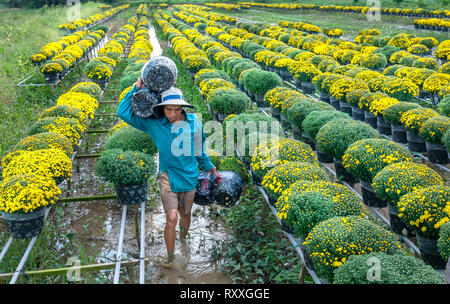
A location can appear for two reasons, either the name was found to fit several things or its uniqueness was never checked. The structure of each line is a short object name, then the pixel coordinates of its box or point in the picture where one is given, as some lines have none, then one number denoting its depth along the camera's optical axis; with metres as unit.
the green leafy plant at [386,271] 2.69
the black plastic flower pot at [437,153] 6.34
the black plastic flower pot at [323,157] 6.68
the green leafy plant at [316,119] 6.45
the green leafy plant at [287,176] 4.42
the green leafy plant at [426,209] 3.64
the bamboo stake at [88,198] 5.29
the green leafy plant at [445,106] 7.21
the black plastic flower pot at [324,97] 10.24
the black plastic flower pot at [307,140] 7.50
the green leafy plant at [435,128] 5.96
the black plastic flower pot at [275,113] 9.19
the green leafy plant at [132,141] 5.35
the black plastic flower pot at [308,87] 11.29
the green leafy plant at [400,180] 4.16
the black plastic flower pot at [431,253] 3.88
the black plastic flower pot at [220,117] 8.46
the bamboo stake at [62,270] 3.98
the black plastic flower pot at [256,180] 5.44
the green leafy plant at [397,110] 6.95
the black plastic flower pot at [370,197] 5.19
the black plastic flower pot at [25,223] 4.12
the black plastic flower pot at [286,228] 4.40
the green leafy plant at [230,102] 7.98
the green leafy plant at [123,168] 4.77
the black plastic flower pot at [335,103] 9.76
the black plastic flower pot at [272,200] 4.89
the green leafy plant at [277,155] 5.03
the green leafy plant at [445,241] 3.26
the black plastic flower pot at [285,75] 13.06
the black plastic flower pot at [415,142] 6.86
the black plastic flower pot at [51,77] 11.28
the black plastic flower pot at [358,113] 8.59
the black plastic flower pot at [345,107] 9.17
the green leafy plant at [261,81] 9.88
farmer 4.28
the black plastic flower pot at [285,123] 8.74
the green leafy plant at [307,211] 3.67
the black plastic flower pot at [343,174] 6.04
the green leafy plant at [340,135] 5.61
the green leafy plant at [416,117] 6.41
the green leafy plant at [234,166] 5.74
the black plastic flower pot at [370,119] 8.19
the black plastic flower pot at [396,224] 4.54
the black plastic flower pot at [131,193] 4.95
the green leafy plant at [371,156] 4.83
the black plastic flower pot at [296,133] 7.92
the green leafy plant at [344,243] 3.11
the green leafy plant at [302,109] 7.15
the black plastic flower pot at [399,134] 7.22
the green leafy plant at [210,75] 10.46
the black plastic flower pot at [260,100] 10.34
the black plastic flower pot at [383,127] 7.72
